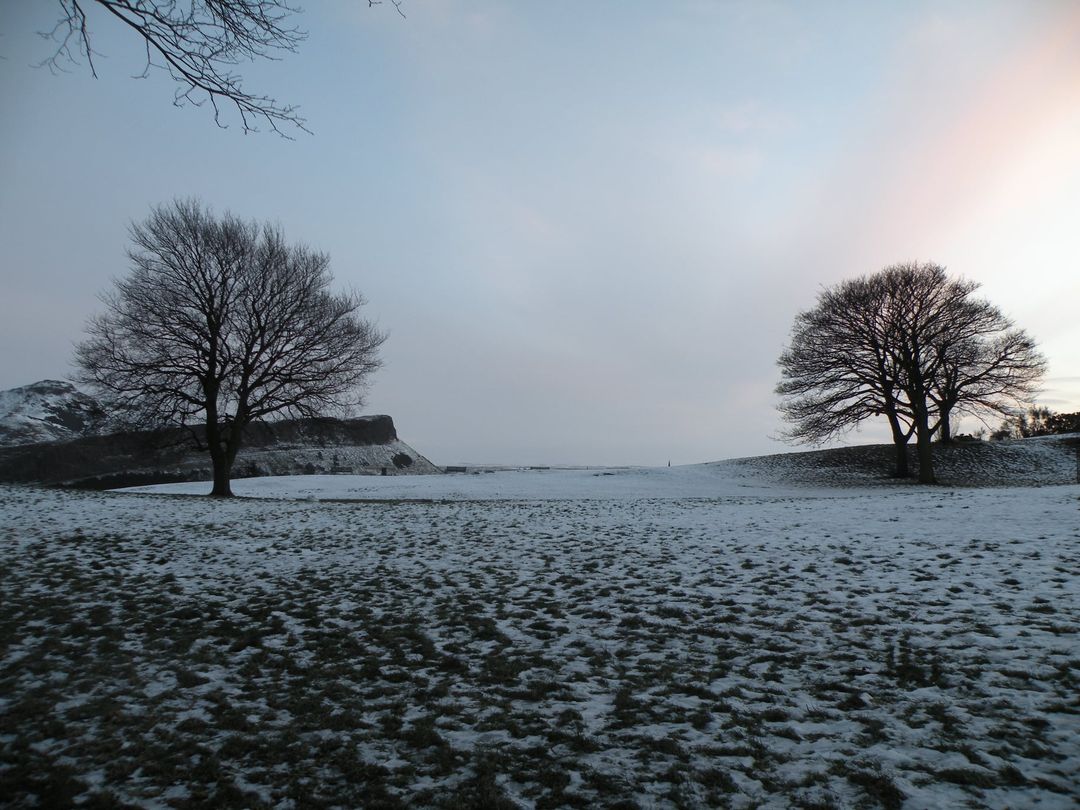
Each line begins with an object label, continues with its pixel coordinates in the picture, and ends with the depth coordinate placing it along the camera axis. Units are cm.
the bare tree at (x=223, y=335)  1941
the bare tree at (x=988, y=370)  2775
